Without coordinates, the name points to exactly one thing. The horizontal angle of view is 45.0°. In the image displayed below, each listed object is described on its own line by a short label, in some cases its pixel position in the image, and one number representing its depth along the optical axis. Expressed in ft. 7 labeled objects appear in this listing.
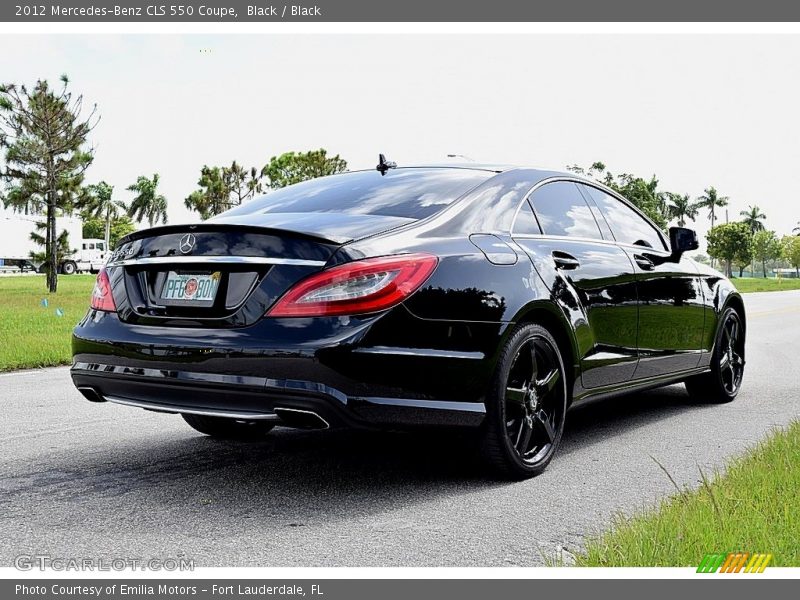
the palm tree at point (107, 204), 321.44
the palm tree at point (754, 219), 460.14
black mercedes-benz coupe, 13.33
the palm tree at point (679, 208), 389.19
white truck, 191.01
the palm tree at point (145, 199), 324.39
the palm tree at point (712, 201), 404.57
